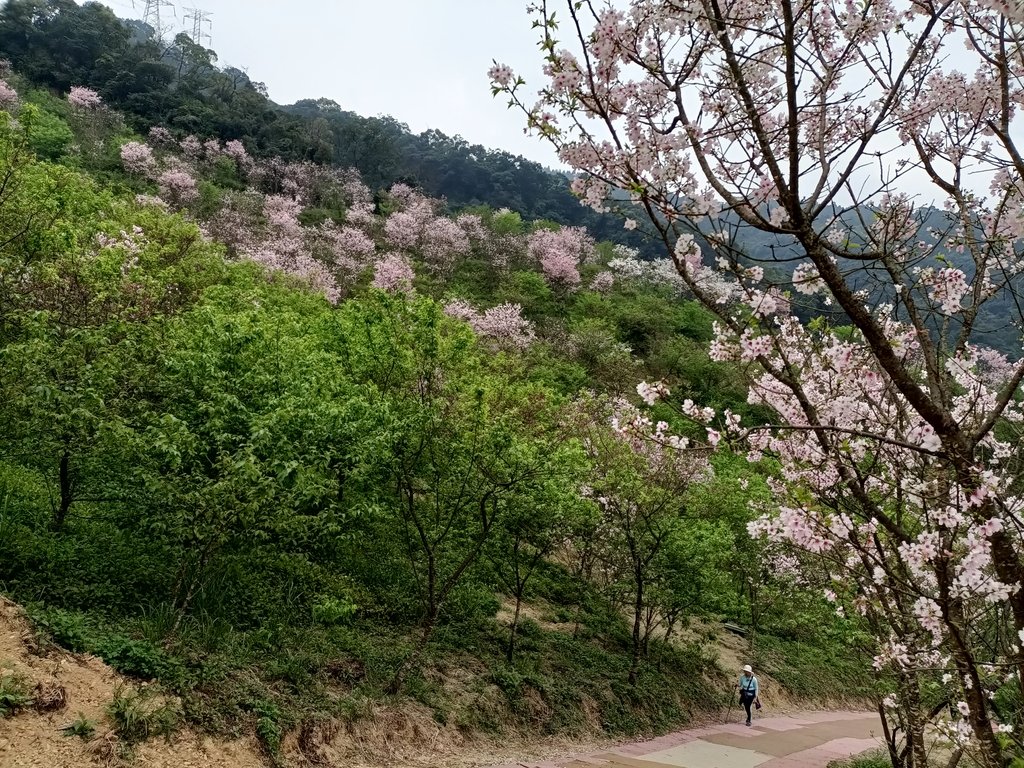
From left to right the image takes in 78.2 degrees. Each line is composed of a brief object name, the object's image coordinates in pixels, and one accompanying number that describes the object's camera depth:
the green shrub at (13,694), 5.51
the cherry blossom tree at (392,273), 29.18
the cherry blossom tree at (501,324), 25.47
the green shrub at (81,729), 5.65
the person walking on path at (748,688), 14.12
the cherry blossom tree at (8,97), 33.81
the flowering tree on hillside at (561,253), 39.50
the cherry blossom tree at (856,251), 2.77
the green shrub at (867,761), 10.35
